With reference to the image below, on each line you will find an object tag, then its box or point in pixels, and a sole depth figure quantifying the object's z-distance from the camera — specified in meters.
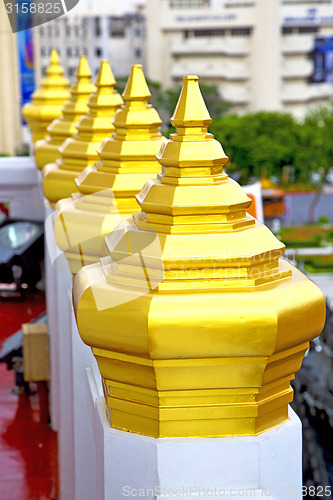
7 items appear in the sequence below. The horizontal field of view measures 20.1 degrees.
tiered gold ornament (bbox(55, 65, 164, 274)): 5.40
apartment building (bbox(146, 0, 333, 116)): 76.62
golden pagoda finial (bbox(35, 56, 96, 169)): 8.46
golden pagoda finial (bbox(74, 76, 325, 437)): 3.56
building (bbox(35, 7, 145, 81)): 72.50
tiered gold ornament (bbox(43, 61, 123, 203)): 6.86
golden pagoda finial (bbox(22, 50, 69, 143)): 11.73
